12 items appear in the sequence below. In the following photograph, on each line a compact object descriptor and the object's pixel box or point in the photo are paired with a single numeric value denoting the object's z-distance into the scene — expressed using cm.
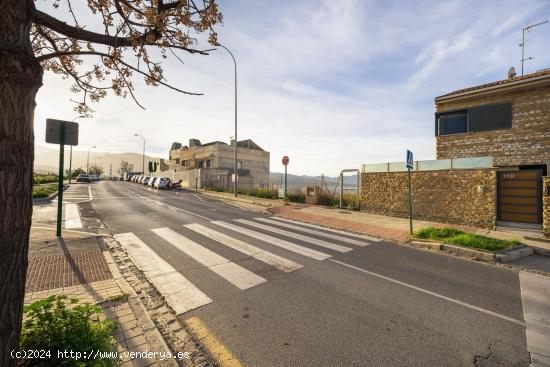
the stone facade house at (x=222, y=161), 3712
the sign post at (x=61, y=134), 652
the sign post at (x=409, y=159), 931
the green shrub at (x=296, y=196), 1794
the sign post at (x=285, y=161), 1689
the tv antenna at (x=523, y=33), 1481
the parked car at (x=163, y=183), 2958
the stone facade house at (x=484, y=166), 1026
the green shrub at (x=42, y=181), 2941
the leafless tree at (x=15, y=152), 167
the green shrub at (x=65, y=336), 220
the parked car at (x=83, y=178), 3955
